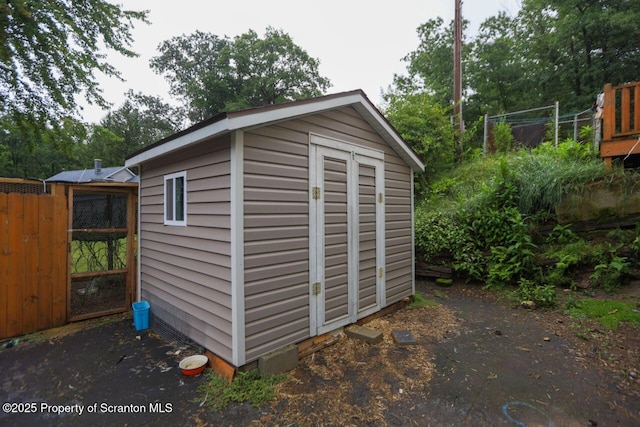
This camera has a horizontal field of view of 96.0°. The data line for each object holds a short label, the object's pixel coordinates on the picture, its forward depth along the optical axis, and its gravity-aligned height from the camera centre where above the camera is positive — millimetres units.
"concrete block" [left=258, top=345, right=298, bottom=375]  2729 -1485
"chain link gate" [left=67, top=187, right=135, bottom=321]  4156 -649
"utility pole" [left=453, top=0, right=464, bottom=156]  9109 +4347
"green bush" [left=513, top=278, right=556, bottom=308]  4375 -1318
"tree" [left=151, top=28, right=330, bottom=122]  21266 +10861
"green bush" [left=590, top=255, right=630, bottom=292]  4383 -968
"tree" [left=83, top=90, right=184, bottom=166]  16375 +5803
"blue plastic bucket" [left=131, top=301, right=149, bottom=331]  3840 -1437
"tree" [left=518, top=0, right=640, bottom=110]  12336 +7615
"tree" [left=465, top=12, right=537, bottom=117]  16547 +7835
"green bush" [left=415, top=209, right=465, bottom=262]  5938 -528
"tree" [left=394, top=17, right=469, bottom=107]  18031 +9889
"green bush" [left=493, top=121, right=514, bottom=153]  8672 +2227
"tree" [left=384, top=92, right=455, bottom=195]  8555 +2304
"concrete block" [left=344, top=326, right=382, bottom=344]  3473 -1527
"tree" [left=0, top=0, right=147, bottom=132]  4855 +2873
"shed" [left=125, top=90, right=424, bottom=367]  2713 -163
